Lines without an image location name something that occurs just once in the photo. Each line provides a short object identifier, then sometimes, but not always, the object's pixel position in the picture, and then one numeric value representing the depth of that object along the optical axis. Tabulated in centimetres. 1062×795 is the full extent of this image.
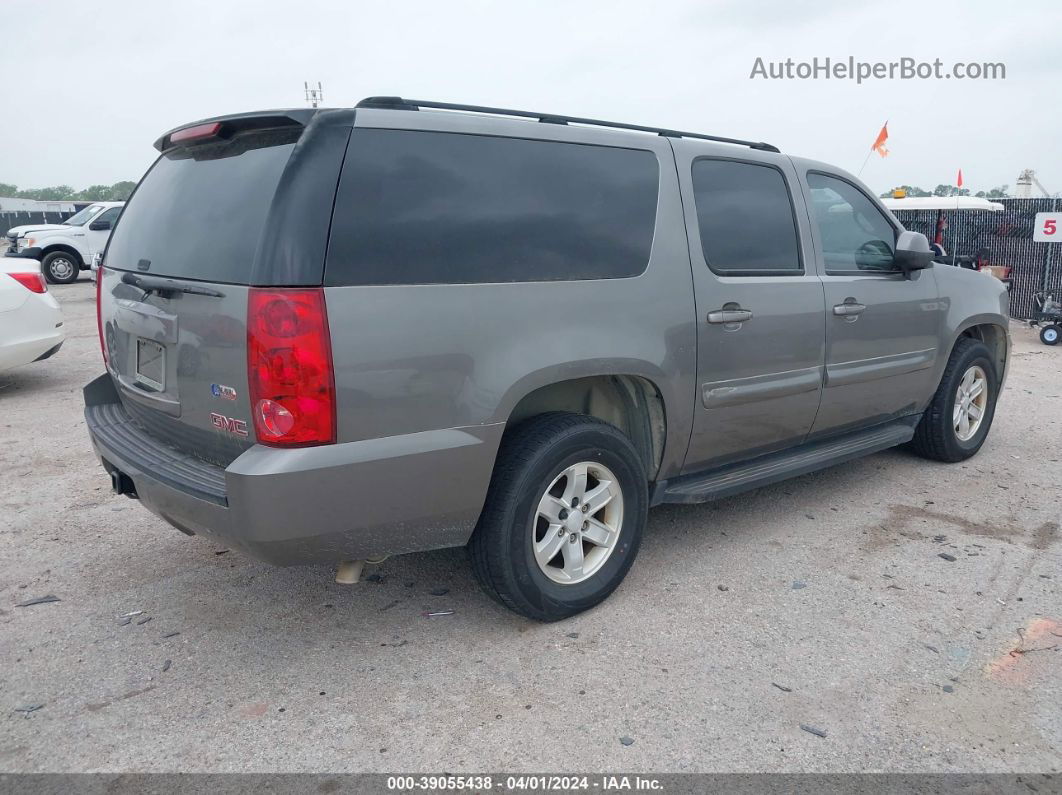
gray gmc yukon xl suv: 266
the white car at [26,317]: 725
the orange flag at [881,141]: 1196
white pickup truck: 1884
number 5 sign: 1192
